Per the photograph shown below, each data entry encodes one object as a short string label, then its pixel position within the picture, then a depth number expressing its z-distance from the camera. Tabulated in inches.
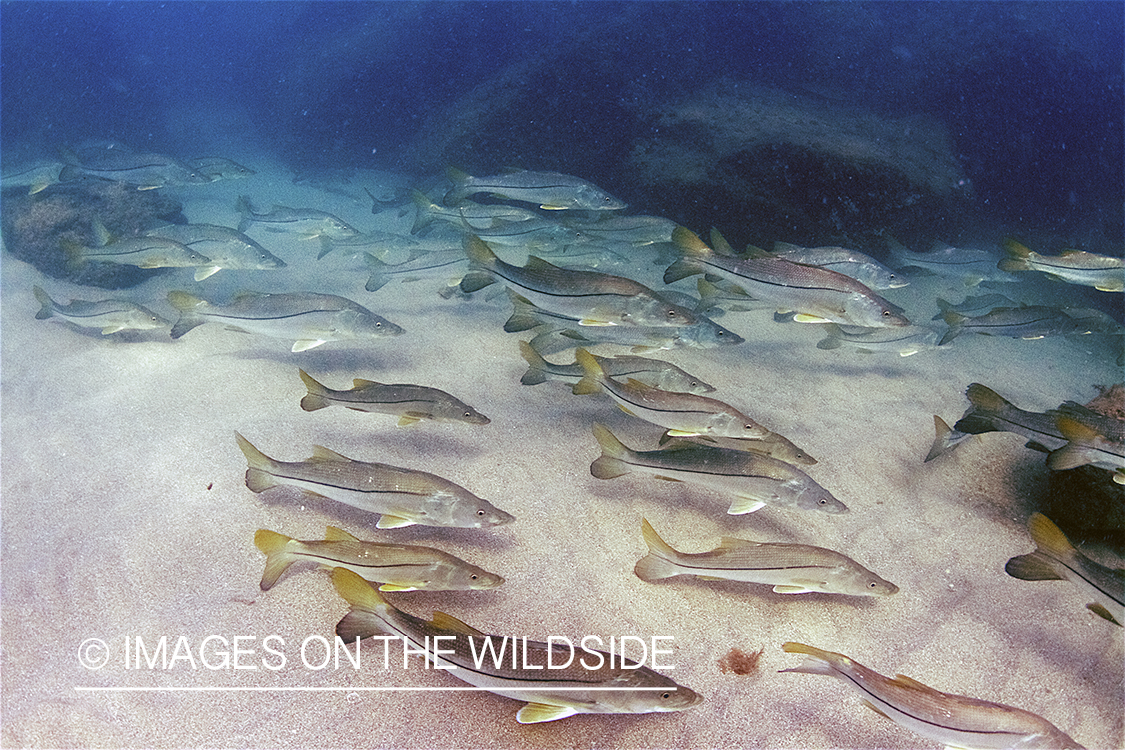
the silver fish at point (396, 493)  122.2
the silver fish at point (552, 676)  88.7
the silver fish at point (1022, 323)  233.5
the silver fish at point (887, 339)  228.7
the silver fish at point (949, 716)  86.6
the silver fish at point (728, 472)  131.9
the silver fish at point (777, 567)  115.6
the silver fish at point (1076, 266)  212.2
